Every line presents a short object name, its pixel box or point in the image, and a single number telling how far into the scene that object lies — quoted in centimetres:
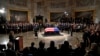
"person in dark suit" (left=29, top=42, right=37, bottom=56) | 550
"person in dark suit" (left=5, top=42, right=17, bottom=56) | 512
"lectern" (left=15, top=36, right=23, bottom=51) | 774
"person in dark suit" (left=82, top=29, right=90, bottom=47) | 929
